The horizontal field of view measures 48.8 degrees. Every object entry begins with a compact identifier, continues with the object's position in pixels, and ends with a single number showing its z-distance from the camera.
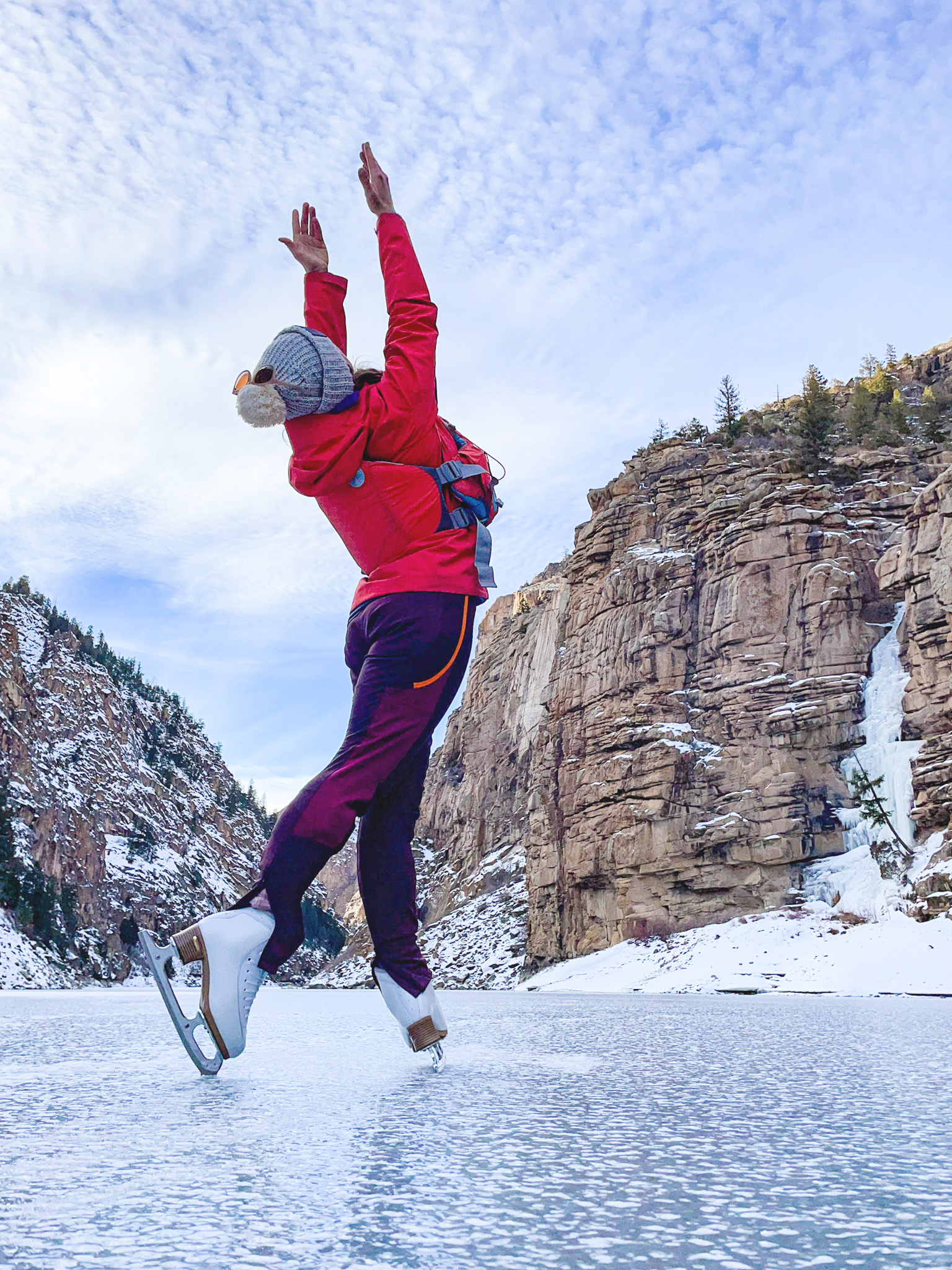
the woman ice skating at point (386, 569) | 2.61
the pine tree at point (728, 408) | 53.22
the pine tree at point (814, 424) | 38.91
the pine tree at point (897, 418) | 46.22
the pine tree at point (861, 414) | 45.81
